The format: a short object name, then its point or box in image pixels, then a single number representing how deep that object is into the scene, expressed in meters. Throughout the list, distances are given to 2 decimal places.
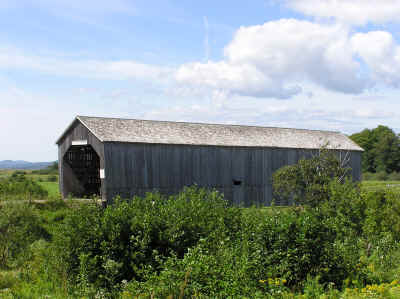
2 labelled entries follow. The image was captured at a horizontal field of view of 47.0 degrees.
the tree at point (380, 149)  81.38
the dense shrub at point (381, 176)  72.62
